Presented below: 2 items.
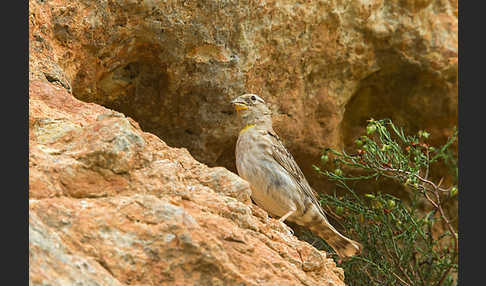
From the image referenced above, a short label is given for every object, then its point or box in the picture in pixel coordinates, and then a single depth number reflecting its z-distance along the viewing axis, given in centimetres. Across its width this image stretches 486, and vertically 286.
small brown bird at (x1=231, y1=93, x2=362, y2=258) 1116
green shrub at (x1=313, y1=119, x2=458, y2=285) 1091
